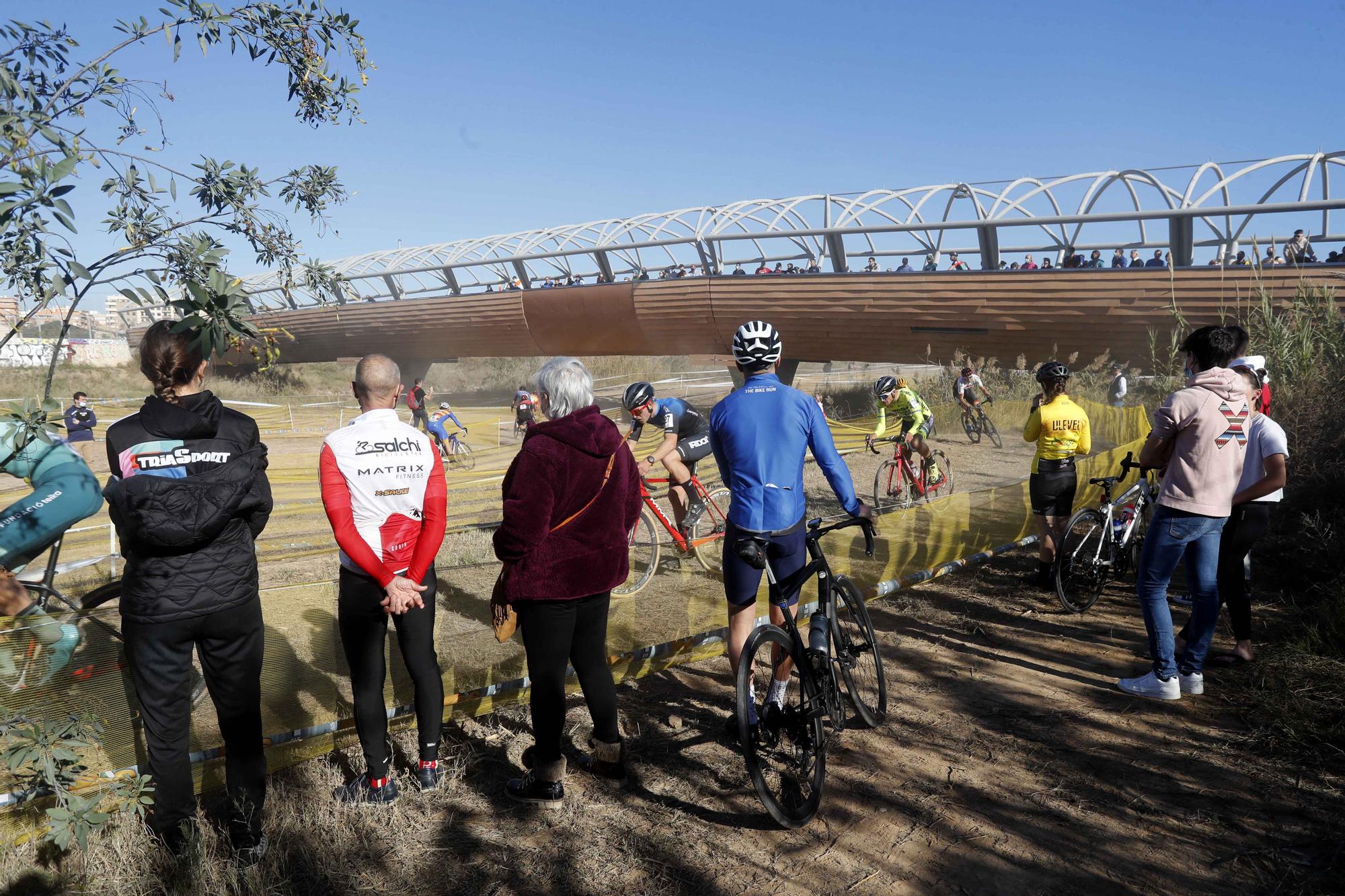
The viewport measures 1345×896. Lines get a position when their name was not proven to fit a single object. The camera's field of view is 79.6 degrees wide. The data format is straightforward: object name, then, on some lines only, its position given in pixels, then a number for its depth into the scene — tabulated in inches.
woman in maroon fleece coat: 130.1
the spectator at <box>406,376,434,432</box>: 812.6
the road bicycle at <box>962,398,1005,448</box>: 663.8
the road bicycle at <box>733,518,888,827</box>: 132.6
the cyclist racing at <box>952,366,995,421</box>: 635.5
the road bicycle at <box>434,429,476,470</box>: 689.6
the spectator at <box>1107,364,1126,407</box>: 719.1
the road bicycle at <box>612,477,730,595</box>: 271.3
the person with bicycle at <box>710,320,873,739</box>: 153.3
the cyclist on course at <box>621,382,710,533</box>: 267.3
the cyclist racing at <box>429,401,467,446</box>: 639.8
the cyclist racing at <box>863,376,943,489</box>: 372.5
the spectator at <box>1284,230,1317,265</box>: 592.1
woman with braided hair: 109.0
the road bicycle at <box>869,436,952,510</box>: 396.5
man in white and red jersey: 129.9
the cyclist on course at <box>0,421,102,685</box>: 142.8
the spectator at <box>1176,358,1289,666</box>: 185.5
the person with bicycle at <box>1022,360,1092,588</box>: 256.1
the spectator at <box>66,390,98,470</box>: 488.7
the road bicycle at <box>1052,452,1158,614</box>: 248.1
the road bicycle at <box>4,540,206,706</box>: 122.1
